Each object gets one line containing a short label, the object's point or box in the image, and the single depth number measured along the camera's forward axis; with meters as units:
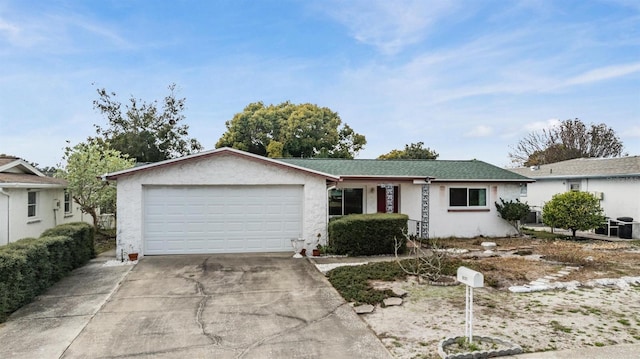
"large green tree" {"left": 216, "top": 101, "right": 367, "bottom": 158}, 39.75
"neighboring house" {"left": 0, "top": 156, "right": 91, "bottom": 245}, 11.70
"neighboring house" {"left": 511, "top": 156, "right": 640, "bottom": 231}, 16.97
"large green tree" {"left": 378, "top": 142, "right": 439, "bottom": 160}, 44.91
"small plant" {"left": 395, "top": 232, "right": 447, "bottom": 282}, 8.77
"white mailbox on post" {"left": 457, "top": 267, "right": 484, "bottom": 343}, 5.13
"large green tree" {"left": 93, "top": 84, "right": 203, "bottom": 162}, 35.47
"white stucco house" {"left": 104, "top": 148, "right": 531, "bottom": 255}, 11.39
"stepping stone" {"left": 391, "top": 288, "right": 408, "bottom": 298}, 7.54
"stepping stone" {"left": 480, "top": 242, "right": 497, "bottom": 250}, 13.38
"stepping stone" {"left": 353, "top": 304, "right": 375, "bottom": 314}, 6.70
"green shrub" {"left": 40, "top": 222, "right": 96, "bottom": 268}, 9.91
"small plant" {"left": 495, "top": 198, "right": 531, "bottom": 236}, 15.49
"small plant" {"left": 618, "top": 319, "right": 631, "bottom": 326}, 6.09
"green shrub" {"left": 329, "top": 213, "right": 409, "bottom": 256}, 11.81
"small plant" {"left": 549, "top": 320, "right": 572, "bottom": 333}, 5.80
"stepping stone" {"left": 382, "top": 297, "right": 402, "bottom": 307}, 7.04
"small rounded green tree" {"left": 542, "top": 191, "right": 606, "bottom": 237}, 15.49
